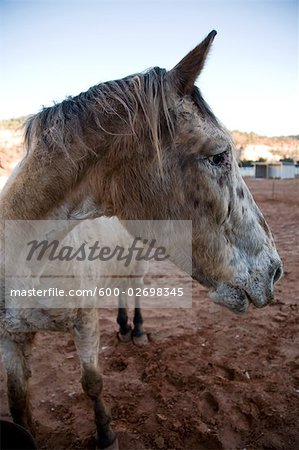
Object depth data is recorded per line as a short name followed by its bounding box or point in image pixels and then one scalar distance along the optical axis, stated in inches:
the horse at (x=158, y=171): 61.9
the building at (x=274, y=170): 1469.0
